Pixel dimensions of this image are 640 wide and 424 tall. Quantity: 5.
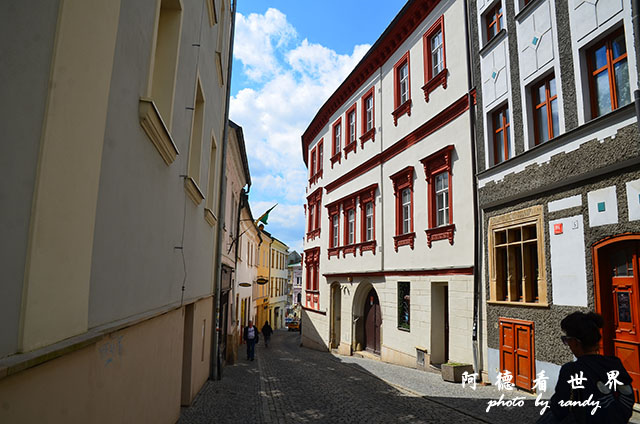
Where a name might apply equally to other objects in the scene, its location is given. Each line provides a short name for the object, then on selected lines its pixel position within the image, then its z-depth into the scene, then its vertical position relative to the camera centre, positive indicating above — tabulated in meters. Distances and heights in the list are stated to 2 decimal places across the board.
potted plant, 12.51 -2.11
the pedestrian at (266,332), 30.58 -2.97
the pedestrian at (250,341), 20.12 -2.32
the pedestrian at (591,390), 3.06 -0.63
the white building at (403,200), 14.12 +3.26
